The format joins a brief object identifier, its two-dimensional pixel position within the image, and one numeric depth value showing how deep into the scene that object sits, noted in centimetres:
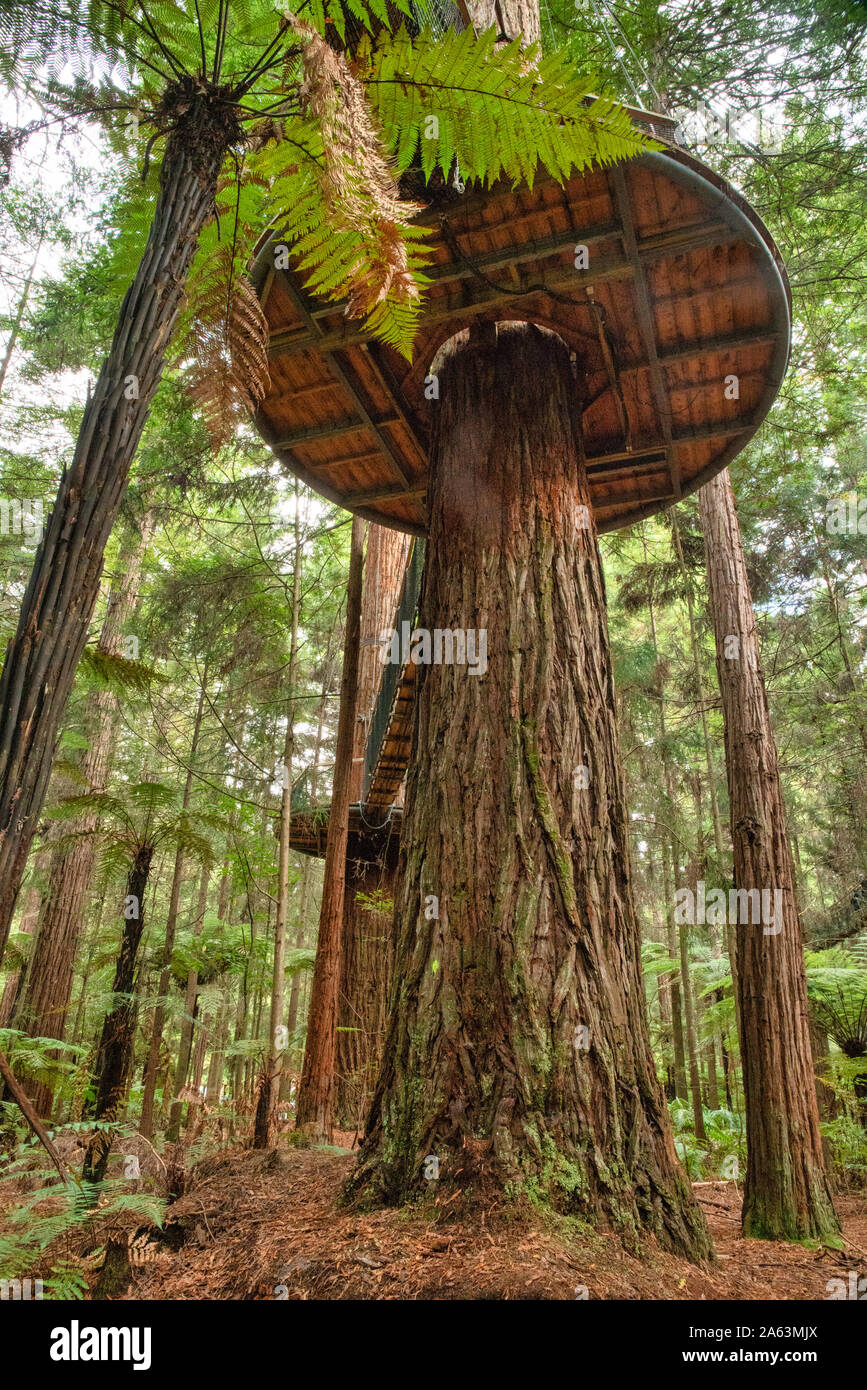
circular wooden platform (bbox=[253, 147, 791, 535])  384
